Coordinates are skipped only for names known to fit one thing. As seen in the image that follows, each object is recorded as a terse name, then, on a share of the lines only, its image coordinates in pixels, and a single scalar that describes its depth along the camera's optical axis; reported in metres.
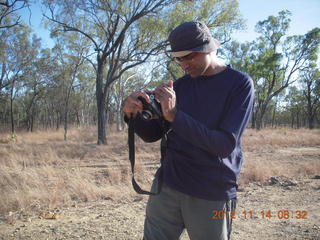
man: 1.20
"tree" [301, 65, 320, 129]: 29.15
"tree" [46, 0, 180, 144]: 11.52
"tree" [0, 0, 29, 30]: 8.97
